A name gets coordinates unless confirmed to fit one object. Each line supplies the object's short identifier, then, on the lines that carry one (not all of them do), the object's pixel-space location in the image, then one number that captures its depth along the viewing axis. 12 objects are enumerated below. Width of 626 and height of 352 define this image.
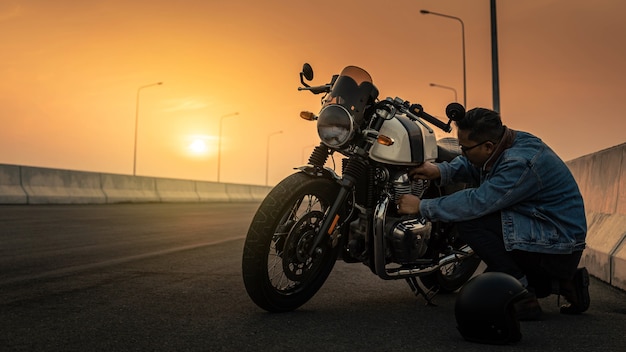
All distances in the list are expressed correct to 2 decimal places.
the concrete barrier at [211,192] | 31.28
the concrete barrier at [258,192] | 40.42
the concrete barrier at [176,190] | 27.35
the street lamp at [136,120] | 36.36
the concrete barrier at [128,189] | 22.86
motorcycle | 4.09
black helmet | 3.46
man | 3.98
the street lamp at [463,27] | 25.52
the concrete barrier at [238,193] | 35.68
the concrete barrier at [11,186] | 18.02
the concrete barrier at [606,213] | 5.90
